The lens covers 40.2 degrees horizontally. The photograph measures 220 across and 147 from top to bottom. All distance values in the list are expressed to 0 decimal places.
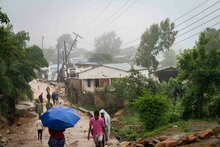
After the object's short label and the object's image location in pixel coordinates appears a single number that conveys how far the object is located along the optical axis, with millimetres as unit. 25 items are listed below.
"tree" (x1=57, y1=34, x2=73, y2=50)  122000
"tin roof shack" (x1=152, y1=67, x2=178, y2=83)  45562
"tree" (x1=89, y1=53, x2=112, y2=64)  71000
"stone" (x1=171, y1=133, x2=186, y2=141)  11285
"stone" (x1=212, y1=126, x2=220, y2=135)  10766
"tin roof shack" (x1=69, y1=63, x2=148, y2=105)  39406
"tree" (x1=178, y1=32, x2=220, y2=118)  16672
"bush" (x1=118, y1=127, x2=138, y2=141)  16370
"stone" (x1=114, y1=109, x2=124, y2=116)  27519
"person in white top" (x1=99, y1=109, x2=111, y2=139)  14111
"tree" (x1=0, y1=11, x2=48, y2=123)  22797
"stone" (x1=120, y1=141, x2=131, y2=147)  13408
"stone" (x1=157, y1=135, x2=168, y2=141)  11598
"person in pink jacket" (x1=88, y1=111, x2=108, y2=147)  10938
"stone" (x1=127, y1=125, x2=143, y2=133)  17989
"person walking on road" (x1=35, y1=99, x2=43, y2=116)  25734
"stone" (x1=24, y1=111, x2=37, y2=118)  29292
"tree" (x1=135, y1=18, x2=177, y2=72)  54000
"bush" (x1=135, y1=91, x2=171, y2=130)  16000
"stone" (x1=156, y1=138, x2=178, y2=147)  10336
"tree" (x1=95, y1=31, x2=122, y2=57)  111938
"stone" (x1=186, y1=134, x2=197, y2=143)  10423
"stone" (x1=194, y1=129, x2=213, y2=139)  10547
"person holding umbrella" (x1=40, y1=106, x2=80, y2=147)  8109
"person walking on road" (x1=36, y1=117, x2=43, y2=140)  17033
